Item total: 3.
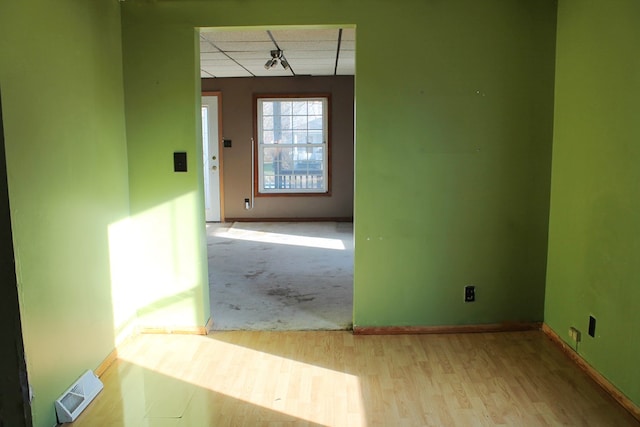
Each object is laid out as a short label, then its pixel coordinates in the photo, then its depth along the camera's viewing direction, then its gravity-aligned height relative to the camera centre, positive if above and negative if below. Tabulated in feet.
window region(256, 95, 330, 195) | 25.73 +0.39
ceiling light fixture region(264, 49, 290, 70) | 17.66 +3.37
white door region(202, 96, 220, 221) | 25.57 -0.15
